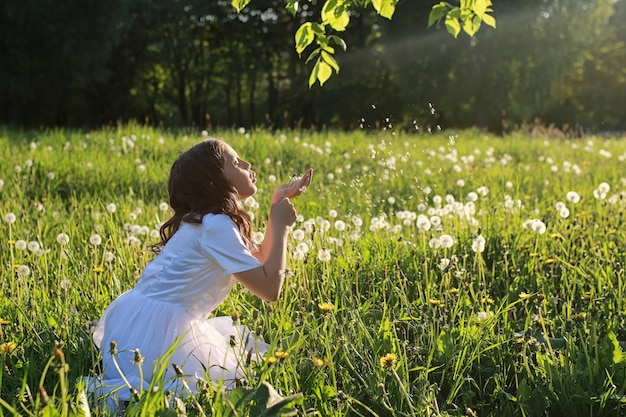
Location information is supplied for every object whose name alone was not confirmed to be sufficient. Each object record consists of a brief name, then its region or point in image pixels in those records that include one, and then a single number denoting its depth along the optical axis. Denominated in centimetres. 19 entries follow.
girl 263
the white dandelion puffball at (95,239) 394
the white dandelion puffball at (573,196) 452
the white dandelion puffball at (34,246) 362
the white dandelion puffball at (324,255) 354
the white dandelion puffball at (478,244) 351
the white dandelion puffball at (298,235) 384
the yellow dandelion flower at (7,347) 267
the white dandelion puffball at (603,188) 485
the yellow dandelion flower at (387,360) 245
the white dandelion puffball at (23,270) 329
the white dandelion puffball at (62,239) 373
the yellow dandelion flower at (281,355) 231
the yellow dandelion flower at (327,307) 266
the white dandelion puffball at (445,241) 357
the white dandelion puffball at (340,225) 424
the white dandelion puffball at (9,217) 422
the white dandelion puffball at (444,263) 335
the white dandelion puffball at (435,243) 364
